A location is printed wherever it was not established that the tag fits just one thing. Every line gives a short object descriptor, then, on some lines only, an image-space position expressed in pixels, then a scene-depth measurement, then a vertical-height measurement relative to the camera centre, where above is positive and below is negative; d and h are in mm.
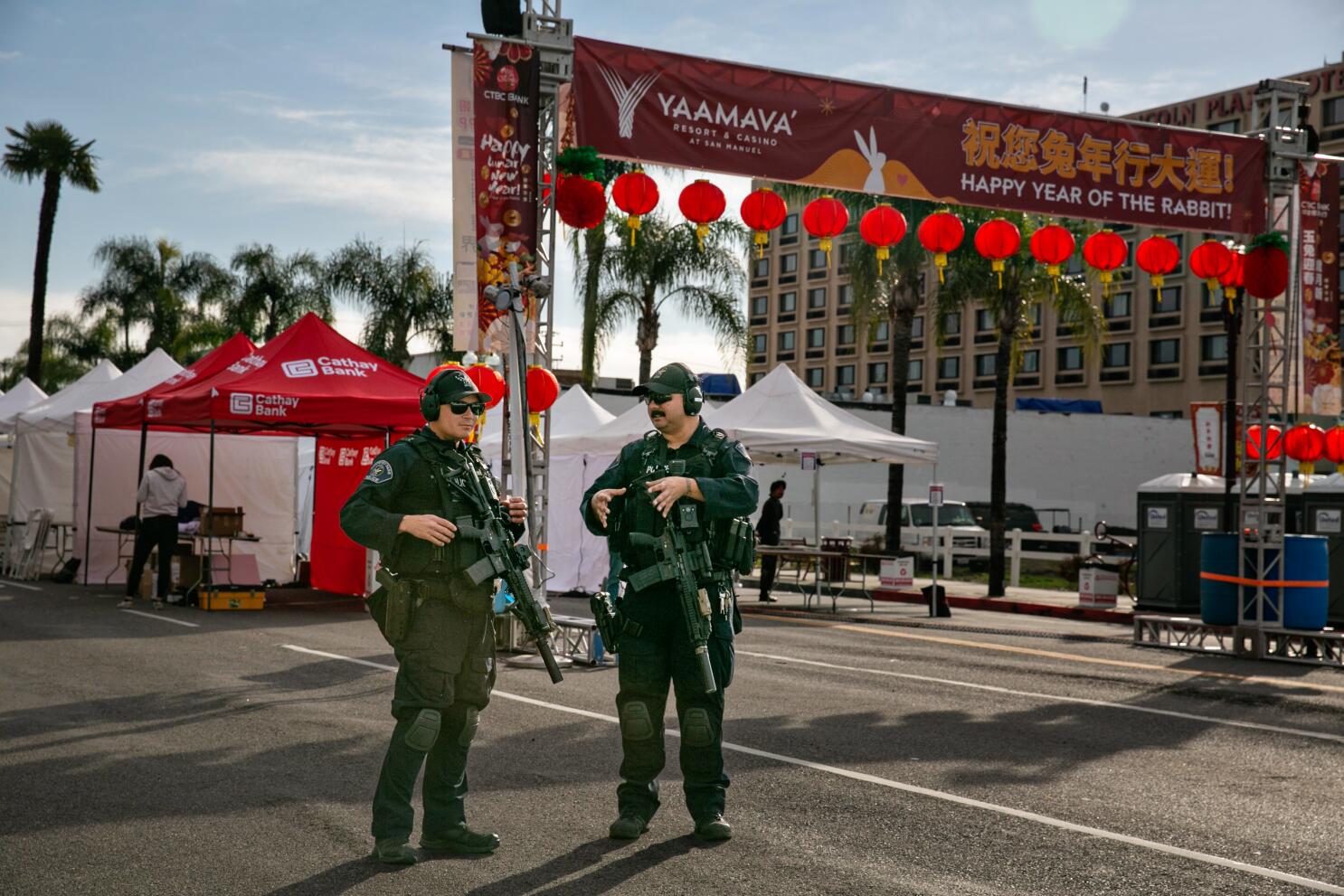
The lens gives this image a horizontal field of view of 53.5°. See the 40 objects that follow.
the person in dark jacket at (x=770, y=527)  22156 -446
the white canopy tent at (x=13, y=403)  28219 +1572
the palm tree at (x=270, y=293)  45781 +6649
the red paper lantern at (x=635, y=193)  13352 +3060
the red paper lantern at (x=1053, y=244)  14914 +2993
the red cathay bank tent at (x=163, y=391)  17391 +1202
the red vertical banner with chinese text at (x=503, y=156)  12500 +3176
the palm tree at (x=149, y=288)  52438 +7705
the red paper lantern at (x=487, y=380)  12461 +1067
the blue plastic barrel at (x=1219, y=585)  15297 -801
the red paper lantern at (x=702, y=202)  13609 +3035
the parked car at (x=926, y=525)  33812 -488
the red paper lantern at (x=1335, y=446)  18328 +1014
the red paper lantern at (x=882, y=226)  14484 +3031
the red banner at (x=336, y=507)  20266 -311
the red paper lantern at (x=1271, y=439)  16969 +1062
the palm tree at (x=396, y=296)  40594 +5891
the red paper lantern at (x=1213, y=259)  15422 +2967
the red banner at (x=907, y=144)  13234 +3902
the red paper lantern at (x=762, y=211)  14039 +3078
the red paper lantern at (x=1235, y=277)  15656 +2815
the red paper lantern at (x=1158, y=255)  15273 +2977
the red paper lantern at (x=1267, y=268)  14469 +2712
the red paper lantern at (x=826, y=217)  13891 +2989
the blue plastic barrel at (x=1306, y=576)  14555 -634
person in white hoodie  17375 -380
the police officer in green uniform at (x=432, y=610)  5395 -491
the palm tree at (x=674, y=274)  32812 +5533
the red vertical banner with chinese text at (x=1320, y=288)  15461 +2702
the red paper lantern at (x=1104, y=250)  14828 +2912
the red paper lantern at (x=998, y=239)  14531 +2955
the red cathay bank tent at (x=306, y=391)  16531 +1202
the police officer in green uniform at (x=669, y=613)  5938 -519
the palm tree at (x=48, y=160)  46219 +11058
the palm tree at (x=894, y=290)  29734 +5025
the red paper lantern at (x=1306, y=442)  17953 +1030
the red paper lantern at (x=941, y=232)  14641 +3028
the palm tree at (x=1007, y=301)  27508 +4474
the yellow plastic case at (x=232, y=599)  17672 -1542
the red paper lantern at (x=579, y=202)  12648 +2798
